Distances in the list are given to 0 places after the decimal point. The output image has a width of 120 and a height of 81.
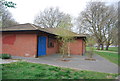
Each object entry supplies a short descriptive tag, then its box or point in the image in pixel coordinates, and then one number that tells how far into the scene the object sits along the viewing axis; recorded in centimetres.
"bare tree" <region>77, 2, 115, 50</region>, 2458
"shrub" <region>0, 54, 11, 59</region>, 875
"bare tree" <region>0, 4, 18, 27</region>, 2498
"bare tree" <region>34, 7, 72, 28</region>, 3103
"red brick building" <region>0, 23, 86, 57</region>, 1012
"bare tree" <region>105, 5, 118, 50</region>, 2292
